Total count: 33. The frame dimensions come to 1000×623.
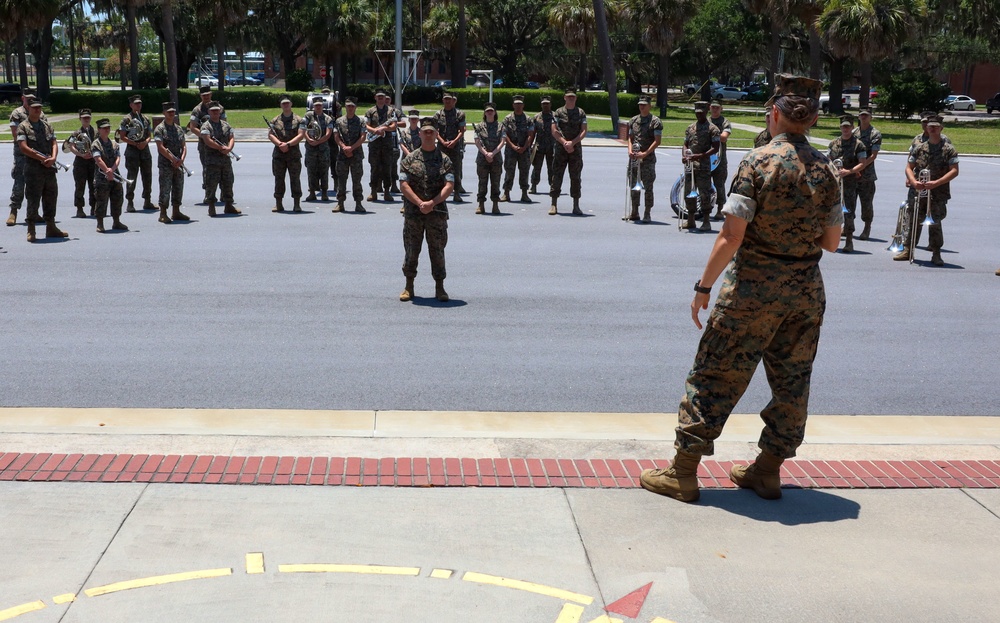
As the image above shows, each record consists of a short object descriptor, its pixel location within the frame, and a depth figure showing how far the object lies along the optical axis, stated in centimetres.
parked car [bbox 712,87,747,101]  8216
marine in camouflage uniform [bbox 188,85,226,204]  1791
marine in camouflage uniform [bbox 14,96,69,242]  1393
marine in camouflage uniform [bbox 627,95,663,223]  1666
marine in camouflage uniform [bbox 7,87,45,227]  1549
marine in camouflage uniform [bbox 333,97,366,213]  1831
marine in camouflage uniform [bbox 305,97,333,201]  1862
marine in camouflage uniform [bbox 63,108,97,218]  1537
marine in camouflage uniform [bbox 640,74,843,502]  523
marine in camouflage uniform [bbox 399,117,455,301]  1041
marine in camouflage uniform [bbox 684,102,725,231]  1609
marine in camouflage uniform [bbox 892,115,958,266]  1338
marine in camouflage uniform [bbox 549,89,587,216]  1746
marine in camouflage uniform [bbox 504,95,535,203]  1841
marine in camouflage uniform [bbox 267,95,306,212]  1739
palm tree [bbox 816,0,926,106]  4341
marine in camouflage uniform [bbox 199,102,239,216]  1675
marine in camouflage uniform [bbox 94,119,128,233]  1492
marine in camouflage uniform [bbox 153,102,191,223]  1606
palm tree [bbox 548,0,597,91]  4897
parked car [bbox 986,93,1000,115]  6606
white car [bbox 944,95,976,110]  7044
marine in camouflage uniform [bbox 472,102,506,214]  1747
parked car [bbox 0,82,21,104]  6354
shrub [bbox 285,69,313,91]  5862
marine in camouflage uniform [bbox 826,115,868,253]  1464
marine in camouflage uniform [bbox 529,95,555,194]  1867
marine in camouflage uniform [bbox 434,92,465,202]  1803
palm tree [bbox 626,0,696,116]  4650
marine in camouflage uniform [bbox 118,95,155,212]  1653
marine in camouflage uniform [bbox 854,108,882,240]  1485
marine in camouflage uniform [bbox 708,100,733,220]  1617
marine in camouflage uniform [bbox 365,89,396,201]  1892
